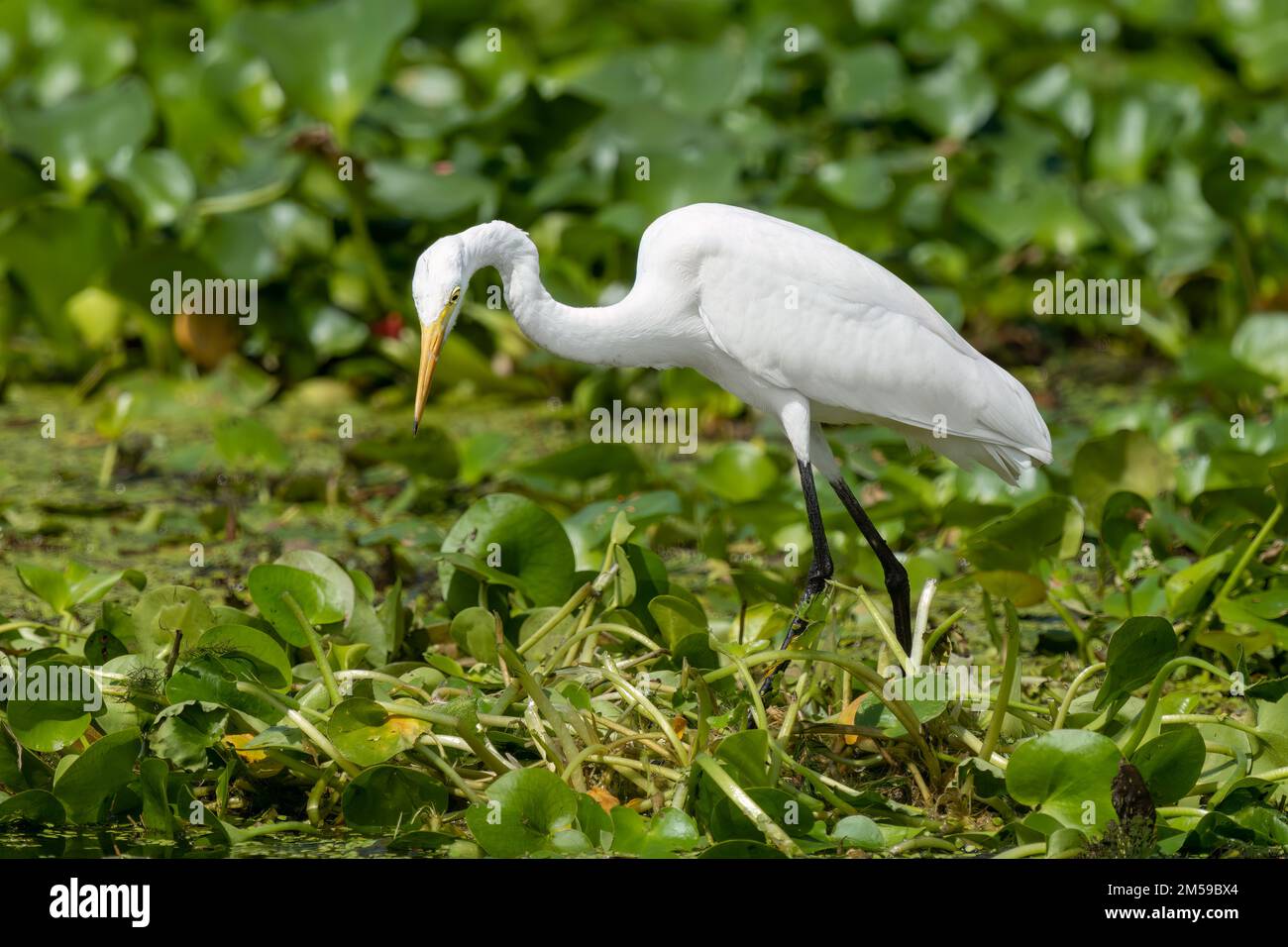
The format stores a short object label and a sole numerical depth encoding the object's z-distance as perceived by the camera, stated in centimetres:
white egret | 330
